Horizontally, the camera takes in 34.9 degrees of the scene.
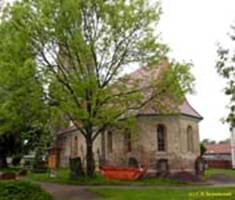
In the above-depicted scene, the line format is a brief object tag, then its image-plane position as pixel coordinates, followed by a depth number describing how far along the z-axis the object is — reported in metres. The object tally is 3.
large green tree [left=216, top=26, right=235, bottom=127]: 17.53
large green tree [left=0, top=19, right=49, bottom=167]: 25.50
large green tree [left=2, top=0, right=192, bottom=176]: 26.20
